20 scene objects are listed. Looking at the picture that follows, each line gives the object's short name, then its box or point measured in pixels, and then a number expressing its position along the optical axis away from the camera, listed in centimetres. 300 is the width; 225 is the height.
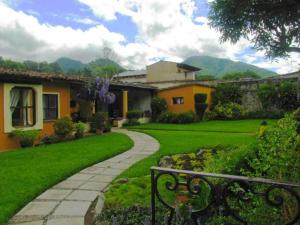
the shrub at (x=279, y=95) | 1686
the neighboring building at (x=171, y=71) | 3115
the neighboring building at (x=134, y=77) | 3484
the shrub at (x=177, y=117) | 1689
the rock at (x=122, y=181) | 413
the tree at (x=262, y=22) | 481
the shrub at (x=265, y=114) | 1723
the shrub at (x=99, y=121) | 1255
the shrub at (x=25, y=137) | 953
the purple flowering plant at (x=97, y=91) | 1279
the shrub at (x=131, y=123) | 1644
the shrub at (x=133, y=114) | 1673
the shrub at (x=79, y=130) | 1121
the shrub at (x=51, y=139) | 1035
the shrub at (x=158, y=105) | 1837
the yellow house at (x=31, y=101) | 937
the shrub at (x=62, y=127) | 1063
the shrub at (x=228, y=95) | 1899
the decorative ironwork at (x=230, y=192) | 167
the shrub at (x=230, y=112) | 1811
